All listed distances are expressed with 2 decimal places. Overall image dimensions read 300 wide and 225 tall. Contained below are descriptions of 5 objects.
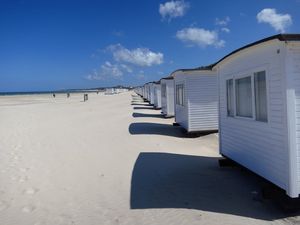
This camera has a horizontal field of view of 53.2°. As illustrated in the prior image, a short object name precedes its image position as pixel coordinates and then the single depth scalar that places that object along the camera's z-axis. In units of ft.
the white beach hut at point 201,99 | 40.55
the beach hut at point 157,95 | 84.37
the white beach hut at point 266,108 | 15.34
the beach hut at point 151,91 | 101.19
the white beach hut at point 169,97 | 63.77
